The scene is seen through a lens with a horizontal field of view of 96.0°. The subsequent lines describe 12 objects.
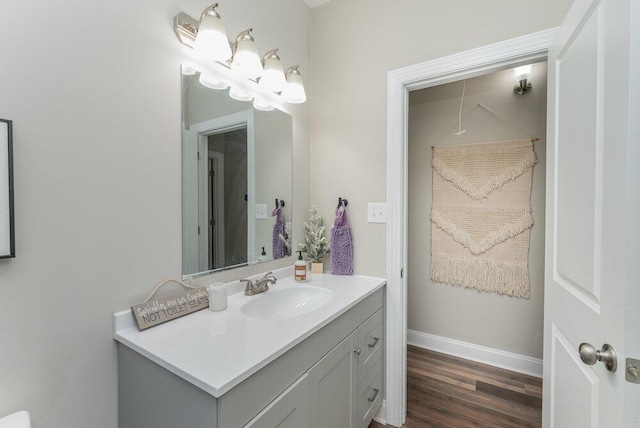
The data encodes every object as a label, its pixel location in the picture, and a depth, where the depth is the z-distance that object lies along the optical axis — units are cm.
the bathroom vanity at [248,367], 75
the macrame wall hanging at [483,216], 215
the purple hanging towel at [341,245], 177
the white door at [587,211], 67
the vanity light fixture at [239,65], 117
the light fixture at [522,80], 198
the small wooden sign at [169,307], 99
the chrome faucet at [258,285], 139
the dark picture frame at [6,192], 76
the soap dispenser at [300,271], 165
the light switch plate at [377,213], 169
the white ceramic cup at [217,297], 117
